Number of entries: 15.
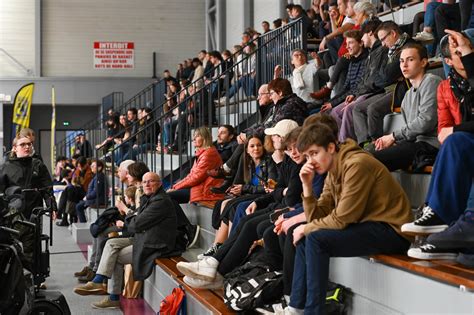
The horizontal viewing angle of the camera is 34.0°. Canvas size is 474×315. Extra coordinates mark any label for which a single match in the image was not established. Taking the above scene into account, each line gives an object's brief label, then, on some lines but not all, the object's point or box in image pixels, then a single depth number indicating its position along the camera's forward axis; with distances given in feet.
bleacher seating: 10.69
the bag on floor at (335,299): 13.42
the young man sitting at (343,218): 12.60
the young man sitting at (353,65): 22.24
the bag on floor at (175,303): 18.51
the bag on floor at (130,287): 23.95
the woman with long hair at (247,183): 20.11
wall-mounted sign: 70.08
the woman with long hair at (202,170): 25.66
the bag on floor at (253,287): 14.83
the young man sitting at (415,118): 15.43
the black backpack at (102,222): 26.32
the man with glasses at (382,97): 18.60
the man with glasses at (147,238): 22.38
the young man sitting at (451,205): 11.41
